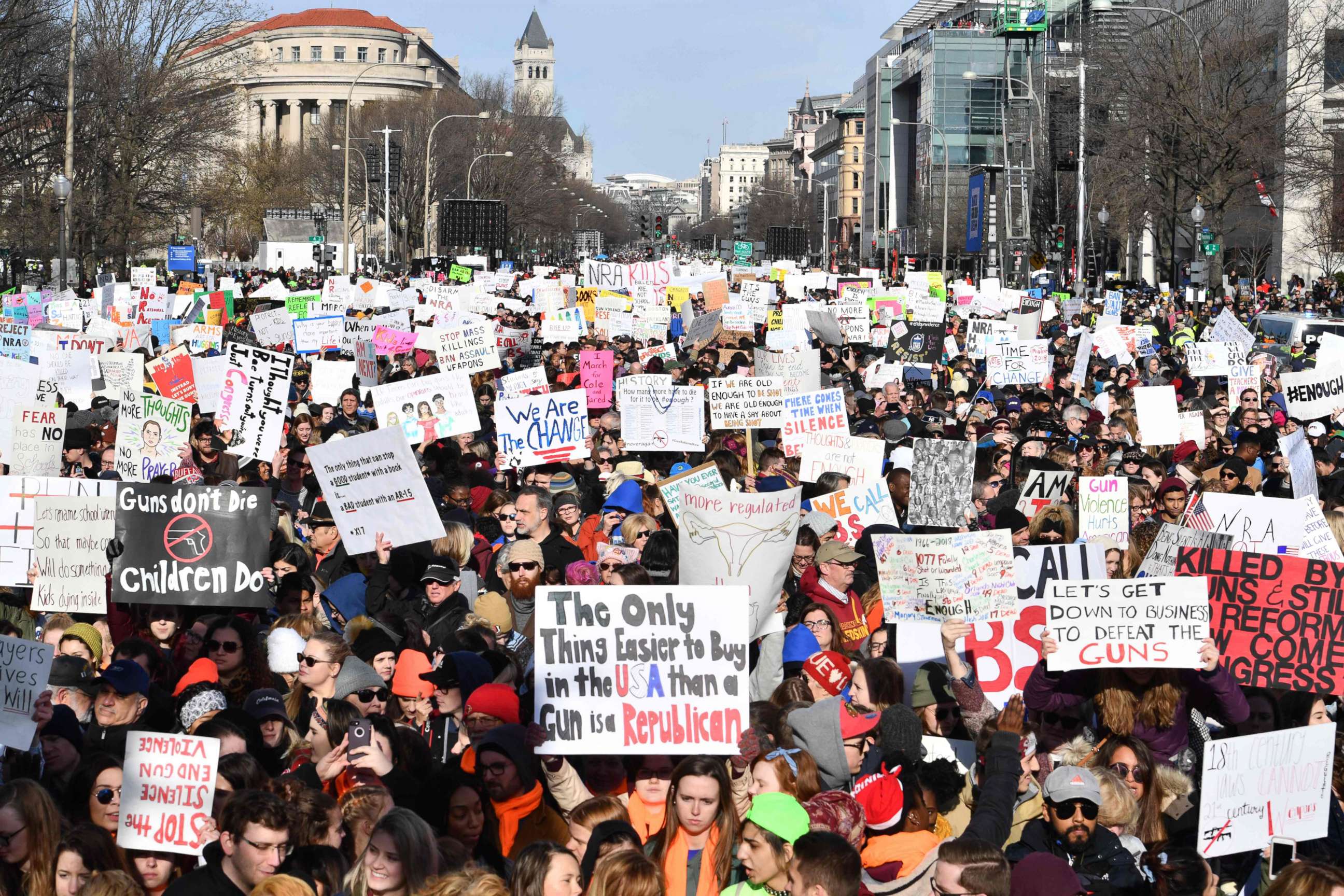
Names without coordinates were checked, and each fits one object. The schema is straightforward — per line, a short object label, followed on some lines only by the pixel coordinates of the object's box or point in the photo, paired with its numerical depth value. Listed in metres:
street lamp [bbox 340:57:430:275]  46.84
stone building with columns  135.88
